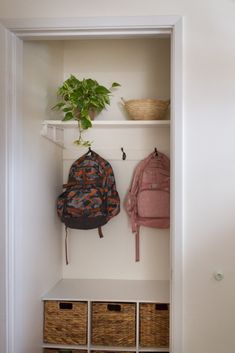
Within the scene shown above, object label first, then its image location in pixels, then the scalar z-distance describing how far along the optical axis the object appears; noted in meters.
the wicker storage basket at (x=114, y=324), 2.24
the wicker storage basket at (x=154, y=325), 2.21
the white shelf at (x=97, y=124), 2.21
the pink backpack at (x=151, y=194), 2.46
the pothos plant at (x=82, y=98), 2.22
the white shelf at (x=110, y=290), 2.25
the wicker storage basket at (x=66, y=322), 2.25
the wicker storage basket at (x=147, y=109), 2.27
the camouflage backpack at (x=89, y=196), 2.39
